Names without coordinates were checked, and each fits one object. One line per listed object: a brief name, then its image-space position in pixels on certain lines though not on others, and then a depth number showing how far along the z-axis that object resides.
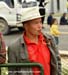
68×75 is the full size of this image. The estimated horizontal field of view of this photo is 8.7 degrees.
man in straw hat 4.42
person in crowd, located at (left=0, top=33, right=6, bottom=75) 4.60
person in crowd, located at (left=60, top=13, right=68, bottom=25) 28.38
